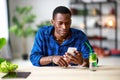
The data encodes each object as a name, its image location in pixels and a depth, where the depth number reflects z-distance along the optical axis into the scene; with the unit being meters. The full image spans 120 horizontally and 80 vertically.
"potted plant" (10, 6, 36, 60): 6.66
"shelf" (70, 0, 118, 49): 7.07
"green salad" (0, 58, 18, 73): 2.20
